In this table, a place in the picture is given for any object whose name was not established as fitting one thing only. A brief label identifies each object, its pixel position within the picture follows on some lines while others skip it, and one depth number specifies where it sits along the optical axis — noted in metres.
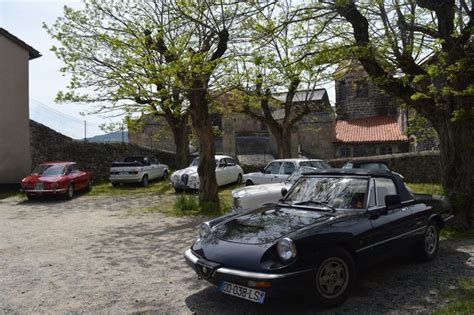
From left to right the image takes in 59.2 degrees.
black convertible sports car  4.30
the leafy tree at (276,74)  8.92
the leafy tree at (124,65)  12.11
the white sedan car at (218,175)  17.89
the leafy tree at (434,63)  8.38
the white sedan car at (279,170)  15.33
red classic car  16.22
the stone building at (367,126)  34.34
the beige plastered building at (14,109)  19.31
